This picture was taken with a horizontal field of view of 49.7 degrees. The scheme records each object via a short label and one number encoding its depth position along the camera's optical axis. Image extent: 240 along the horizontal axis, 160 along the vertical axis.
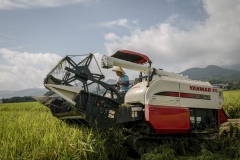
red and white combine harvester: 6.12
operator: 7.89
